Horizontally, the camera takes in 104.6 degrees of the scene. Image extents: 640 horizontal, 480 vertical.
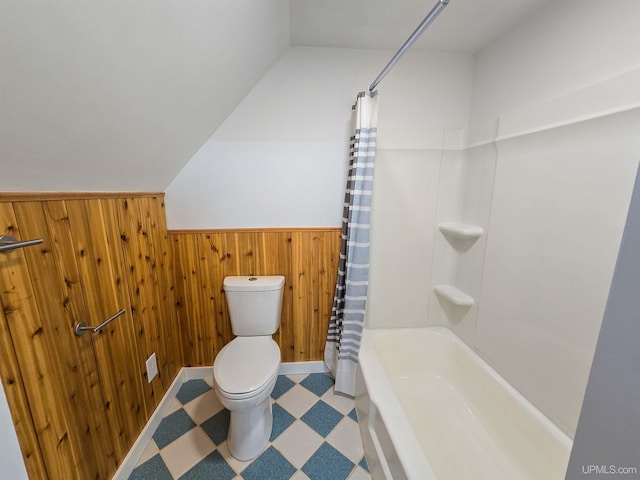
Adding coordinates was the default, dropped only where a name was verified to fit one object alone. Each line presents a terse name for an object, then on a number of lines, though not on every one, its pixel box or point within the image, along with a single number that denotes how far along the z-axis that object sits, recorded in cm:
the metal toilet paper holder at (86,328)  98
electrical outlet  145
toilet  123
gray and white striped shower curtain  144
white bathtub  106
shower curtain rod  83
